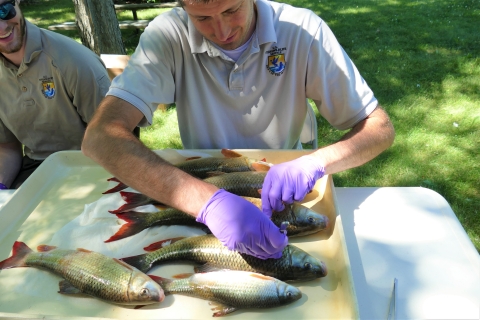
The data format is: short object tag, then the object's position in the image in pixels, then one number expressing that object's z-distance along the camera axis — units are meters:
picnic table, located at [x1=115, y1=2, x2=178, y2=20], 7.90
